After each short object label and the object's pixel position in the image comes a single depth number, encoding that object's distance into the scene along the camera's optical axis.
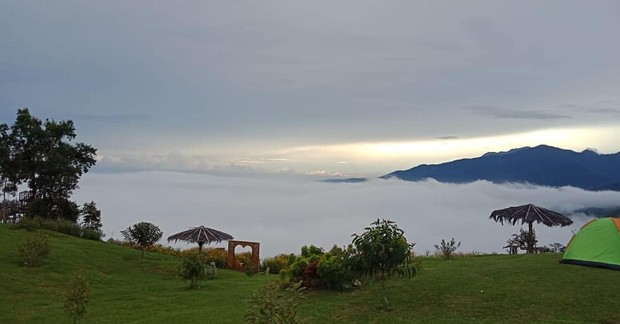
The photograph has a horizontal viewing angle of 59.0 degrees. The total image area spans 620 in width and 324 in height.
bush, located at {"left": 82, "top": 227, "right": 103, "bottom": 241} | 29.77
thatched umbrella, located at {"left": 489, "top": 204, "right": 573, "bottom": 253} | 22.12
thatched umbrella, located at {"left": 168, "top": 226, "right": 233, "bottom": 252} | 25.05
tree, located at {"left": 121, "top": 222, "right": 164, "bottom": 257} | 24.72
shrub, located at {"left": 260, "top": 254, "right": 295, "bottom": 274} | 25.19
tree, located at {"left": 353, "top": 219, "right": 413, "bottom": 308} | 12.85
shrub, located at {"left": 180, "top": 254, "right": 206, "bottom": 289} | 18.55
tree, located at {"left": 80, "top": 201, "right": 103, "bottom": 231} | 35.19
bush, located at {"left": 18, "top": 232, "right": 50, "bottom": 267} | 20.25
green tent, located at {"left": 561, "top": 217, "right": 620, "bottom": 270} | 15.30
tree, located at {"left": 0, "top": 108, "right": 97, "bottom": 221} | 34.75
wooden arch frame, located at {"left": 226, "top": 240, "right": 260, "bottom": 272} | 26.52
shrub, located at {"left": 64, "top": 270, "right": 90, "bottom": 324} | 12.17
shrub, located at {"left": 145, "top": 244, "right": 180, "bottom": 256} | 29.31
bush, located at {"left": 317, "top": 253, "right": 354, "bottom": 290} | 14.87
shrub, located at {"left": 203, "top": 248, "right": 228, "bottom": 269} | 26.50
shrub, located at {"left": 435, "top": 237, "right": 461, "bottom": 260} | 21.64
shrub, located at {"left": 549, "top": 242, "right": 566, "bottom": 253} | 22.71
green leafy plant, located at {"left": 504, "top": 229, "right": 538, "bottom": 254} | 23.59
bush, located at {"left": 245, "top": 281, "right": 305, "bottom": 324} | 6.29
